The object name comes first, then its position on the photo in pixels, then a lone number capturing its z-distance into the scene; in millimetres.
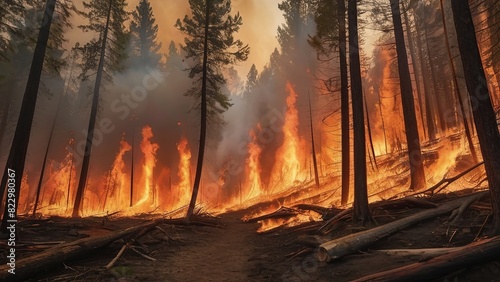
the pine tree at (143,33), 35000
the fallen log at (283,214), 13836
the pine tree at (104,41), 20188
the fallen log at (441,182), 9609
